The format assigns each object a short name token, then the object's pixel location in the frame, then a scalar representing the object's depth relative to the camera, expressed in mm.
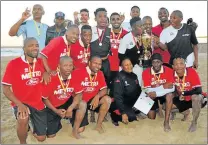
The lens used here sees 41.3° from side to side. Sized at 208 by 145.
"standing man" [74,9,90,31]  7090
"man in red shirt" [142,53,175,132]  6105
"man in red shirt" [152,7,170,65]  6895
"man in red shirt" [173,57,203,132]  5848
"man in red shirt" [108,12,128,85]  6475
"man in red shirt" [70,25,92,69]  5938
